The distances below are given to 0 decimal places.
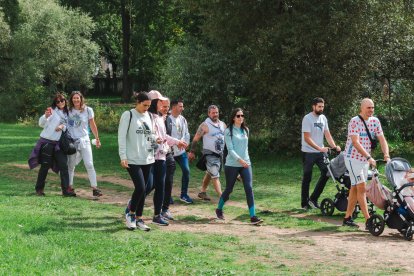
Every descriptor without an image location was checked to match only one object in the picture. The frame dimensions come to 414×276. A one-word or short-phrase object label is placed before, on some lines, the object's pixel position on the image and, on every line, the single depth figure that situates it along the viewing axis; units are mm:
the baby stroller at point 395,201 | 9734
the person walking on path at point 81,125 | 13109
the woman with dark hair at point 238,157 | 10883
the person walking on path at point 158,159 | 10203
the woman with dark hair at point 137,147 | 9695
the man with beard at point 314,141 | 12141
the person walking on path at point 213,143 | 12844
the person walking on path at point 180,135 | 12867
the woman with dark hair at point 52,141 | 13094
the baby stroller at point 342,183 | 11602
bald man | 10328
